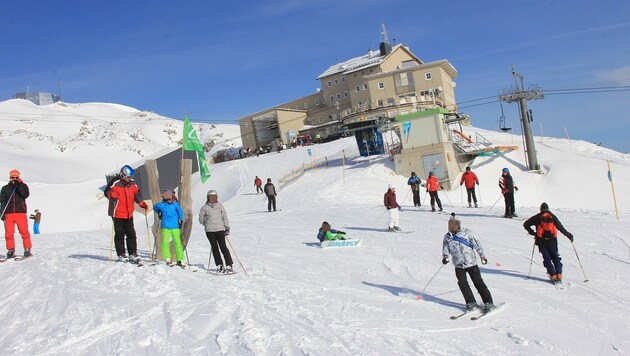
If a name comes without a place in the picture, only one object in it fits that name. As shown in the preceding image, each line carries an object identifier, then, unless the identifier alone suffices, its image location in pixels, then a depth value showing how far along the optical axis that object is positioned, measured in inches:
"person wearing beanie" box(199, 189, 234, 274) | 405.4
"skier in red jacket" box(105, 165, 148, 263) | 406.9
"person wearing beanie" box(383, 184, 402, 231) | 650.8
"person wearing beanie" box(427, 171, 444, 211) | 828.6
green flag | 502.6
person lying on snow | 579.8
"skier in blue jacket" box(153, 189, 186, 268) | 410.9
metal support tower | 1417.3
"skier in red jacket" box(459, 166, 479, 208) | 849.5
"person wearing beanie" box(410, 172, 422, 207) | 872.3
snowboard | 566.3
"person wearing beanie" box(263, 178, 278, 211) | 1024.2
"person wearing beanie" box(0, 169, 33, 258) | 458.9
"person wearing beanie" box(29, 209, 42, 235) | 958.1
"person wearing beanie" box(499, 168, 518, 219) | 724.1
